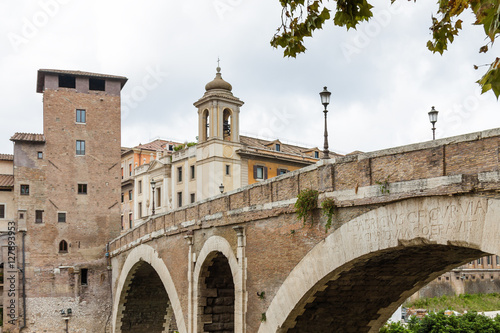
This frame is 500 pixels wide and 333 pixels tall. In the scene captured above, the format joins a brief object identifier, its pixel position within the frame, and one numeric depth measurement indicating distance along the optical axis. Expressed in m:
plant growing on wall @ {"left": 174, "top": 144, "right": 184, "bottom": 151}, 45.56
